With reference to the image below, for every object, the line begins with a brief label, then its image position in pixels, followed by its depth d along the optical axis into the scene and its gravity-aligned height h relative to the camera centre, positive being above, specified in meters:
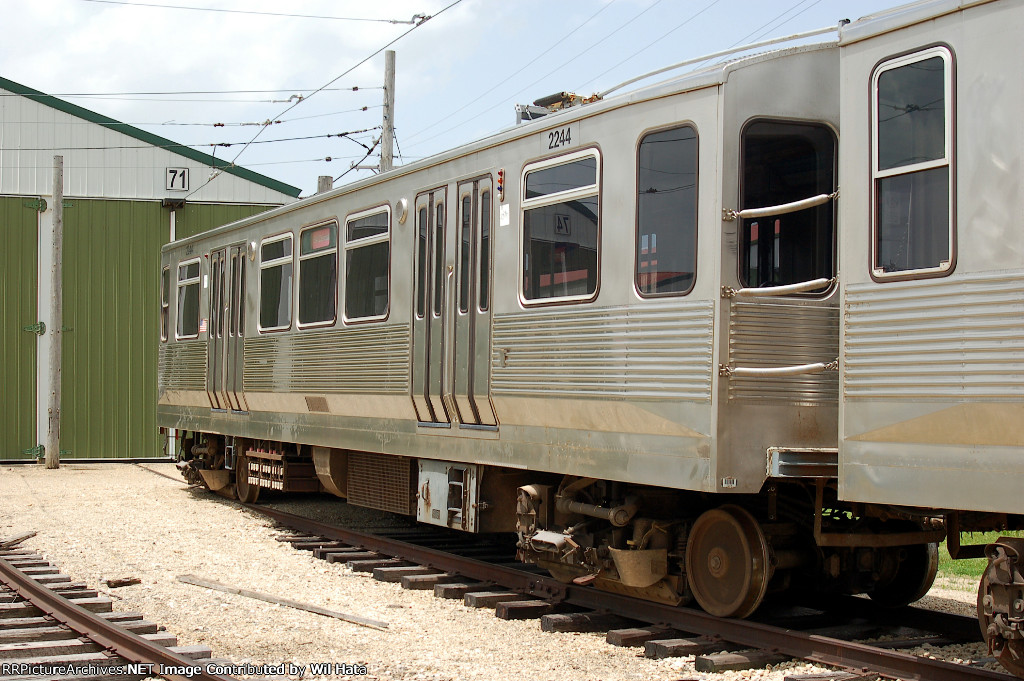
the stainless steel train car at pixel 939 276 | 5.30 +0.47
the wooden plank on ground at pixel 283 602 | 7.73 -1.84
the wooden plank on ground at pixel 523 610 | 8.07 -1.82
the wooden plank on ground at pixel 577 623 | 7.62 -1.80
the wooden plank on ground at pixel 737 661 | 6.34 -1.72
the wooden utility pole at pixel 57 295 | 22.48 +1.25
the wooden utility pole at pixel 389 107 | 21.28 +5.01
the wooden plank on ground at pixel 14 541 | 11.15 -1.91
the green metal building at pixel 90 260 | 23.25 +2.06
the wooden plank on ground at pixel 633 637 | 7.10 -1.76
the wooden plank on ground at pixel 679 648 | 6.71 -1.73
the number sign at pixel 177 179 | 24.31 +3.92
